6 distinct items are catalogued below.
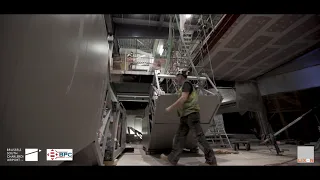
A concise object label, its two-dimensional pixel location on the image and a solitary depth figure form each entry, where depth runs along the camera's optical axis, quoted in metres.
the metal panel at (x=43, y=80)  0.78
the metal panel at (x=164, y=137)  3.69
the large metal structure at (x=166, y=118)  3.33
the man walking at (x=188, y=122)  2.71
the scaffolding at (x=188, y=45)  4.16
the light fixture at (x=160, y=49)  8.95
